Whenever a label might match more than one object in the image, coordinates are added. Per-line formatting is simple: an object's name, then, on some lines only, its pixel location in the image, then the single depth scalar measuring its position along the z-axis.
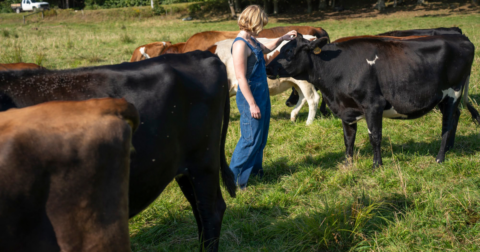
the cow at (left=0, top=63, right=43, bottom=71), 4.90
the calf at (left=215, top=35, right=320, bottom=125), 6.83
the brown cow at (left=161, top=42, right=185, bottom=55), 8.70
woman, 4.01
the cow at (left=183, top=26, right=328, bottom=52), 8.98
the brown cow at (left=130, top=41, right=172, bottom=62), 9.29
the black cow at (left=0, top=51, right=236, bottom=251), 2.16
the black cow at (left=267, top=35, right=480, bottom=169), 4.93
